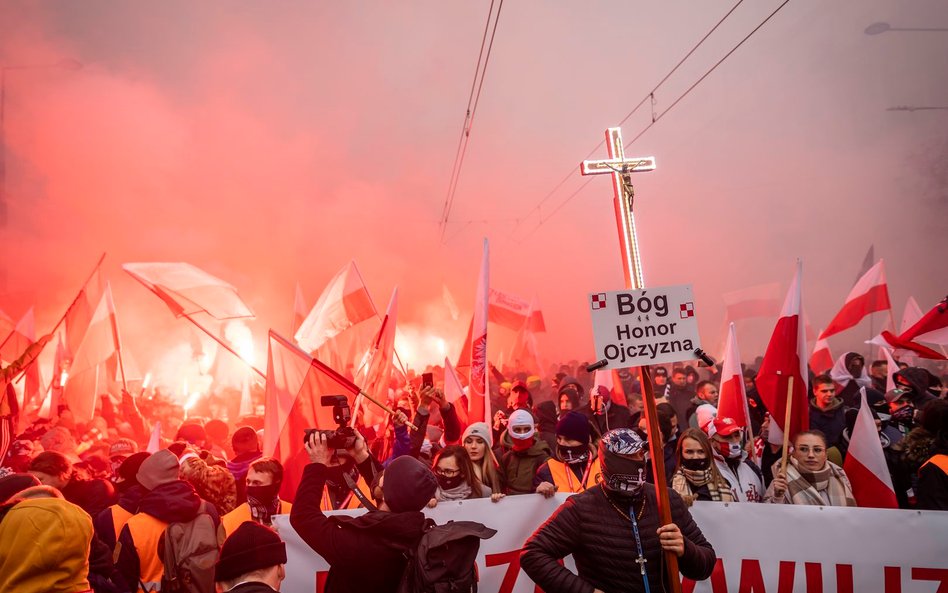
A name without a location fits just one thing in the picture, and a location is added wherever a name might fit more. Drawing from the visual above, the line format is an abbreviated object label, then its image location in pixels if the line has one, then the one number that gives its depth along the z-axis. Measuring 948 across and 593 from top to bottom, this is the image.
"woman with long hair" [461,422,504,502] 4.40
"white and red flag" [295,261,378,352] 8.95
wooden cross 3.29
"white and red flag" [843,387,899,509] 4.34
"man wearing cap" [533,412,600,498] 4.54
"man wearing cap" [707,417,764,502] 4.41
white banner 3.66
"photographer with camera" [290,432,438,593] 2.57
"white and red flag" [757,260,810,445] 4.99
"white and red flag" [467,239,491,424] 5.78
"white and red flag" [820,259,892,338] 8.32
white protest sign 3.03
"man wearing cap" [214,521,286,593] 2.21
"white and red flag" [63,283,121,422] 10.04
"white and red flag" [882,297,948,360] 6.00
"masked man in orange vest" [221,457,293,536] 3.71
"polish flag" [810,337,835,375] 10.26
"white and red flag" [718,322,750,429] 5.53
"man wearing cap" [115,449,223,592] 3.20
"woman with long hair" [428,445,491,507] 4.10
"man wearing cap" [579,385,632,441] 6.92
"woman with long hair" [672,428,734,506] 4.11
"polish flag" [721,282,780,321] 12.79
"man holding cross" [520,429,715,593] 2.63
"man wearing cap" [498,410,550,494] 4.68
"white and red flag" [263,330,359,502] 5.19
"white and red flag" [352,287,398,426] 6.68
